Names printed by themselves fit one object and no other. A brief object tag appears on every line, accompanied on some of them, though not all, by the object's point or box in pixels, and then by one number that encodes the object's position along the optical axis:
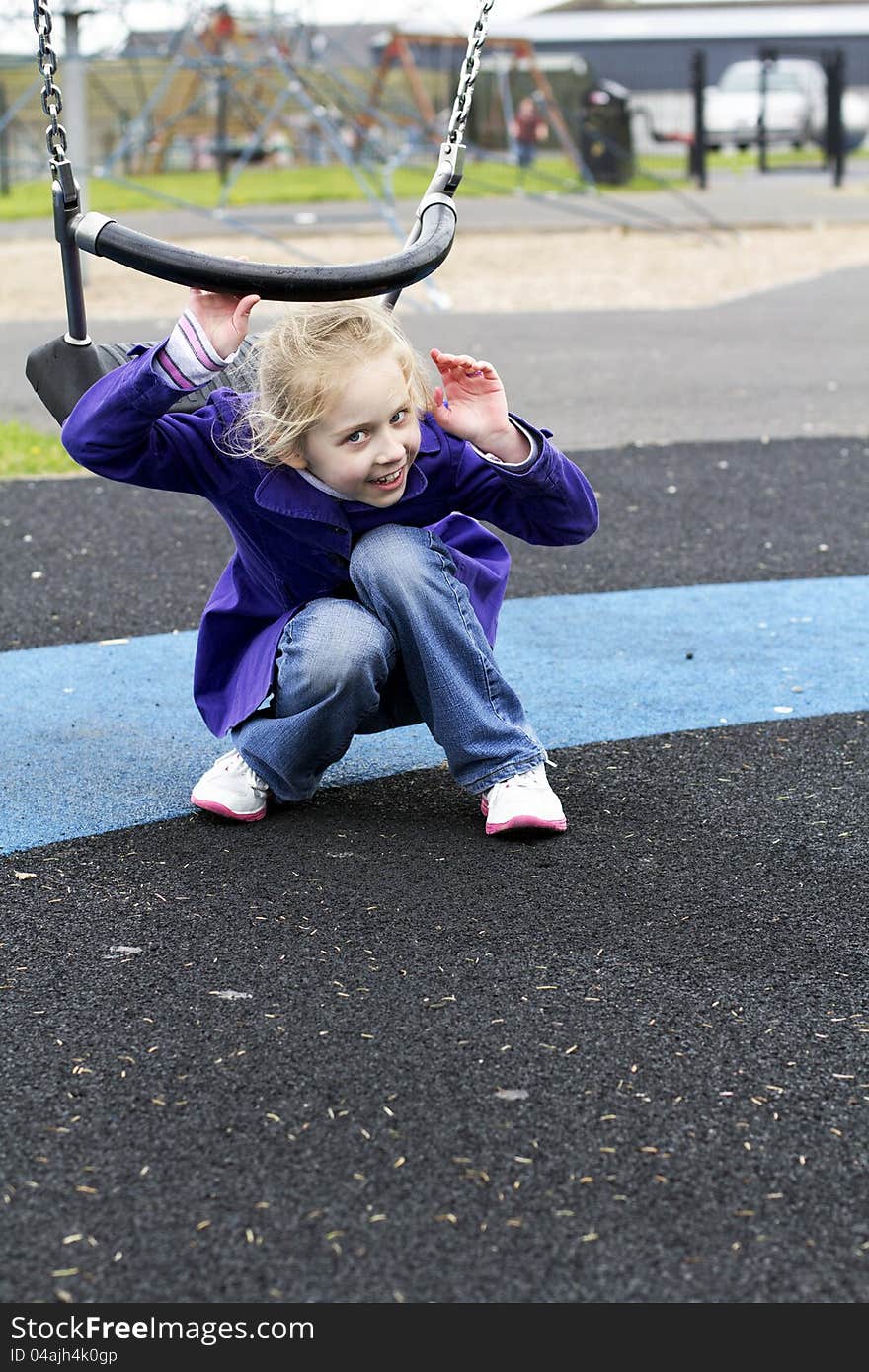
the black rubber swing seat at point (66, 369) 2.58
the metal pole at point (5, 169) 20.28
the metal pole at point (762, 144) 22.35
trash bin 19.31
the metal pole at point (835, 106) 19.53
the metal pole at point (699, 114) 19.59
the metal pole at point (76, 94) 10.07
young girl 2.50
